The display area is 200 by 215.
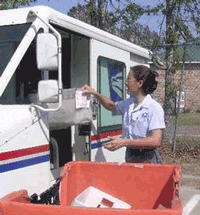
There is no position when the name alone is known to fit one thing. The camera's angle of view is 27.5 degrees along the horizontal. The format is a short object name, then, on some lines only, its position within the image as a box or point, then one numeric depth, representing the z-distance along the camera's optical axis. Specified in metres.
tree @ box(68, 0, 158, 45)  10.91
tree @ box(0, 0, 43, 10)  10.47
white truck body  3.47
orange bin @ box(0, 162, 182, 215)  3.66
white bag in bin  3.58
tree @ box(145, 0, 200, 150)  10.17
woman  3.88
